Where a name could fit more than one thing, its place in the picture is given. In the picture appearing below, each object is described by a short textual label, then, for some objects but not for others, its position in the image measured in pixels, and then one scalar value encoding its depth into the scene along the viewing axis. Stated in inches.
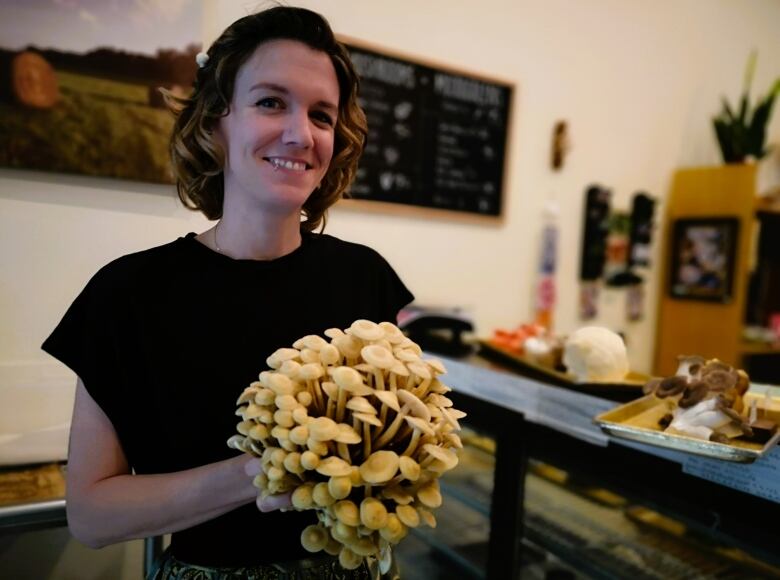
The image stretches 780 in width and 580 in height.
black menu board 92.0
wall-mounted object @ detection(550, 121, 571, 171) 113.3
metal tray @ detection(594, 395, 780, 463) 36.7
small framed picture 127.0
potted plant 129.7
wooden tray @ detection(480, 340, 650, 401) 54.2
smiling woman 32.7
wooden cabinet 126.2
